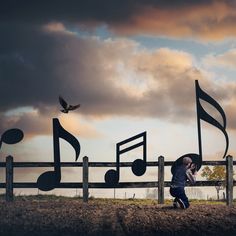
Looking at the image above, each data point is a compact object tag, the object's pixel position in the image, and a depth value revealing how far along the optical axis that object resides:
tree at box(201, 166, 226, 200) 31.77
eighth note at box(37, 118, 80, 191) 18.08
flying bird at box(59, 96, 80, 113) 17.03
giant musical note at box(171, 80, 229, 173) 18.17
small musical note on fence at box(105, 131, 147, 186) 18.08
